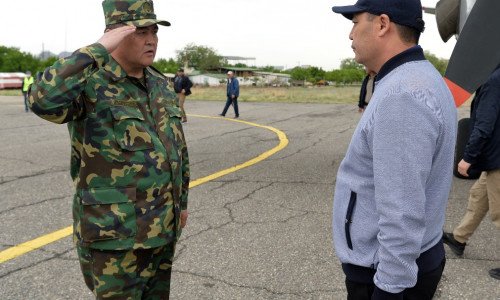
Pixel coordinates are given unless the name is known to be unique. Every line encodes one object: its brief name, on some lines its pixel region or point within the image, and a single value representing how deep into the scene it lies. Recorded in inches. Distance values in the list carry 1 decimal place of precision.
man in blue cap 50.6
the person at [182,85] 547.2
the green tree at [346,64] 5802.2
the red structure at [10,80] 1963.6
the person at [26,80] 717.3
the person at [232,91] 582.2
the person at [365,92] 311.4
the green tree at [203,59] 4421.8
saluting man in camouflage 71.9
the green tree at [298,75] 4045.3
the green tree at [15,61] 3363.7
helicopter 125.6
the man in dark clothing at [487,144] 123.1
